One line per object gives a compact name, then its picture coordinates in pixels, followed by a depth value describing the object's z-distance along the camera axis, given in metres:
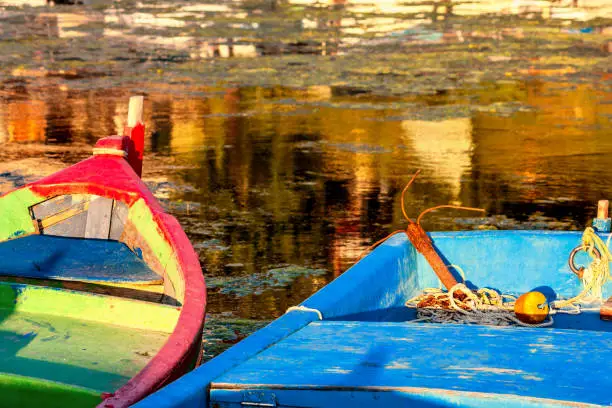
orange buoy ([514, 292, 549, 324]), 12.71
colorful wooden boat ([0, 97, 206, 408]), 10.85
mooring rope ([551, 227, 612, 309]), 13.40
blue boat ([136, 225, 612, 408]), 7.94
